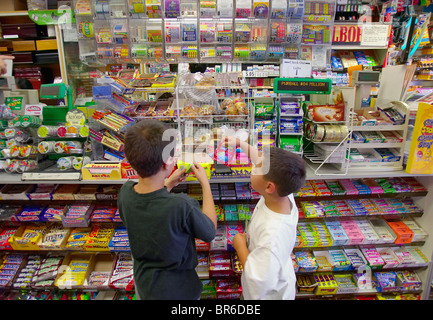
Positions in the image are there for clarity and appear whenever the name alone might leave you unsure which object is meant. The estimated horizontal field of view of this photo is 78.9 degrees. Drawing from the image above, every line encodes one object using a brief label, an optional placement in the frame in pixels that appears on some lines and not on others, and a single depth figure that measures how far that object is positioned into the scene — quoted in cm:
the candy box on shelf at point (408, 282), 243
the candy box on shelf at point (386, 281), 239
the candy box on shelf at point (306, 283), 234
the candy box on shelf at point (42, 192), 218
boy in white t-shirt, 125
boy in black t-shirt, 124
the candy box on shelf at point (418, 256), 238
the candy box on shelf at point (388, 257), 236
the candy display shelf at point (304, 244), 223
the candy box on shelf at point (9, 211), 223
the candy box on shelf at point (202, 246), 225
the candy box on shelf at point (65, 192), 220
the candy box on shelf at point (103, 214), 222
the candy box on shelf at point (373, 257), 233
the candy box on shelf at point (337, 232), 226
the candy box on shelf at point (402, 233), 234
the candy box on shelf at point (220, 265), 227
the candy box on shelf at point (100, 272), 224
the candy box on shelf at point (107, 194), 219
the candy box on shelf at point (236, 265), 225
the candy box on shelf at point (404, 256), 238
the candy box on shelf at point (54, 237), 221
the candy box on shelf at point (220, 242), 223
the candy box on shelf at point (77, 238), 221
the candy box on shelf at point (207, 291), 241
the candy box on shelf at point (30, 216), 221
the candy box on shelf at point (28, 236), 221
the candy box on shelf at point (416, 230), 238
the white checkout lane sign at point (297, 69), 217
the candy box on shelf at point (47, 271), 225
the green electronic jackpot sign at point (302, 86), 197
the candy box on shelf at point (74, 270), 224
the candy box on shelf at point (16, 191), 218
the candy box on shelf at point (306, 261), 230
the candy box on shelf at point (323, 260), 232
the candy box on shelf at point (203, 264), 235
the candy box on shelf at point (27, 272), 226
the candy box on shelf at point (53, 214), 219
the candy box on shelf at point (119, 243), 216
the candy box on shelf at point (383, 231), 234
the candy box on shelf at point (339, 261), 233
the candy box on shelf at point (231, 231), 223
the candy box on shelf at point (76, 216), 218
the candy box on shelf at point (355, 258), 233
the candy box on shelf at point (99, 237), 219
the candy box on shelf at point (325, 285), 235
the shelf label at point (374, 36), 439
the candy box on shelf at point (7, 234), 224
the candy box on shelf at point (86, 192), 219
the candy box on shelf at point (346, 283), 238
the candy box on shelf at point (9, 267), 226
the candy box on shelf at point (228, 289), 236
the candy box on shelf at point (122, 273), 221
